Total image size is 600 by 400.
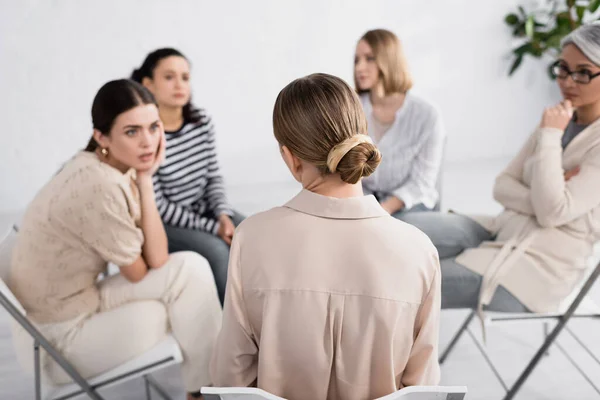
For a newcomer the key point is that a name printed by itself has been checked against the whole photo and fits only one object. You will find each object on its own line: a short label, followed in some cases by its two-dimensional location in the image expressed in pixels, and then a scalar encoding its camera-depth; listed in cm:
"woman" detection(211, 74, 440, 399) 125
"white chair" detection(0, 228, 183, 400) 188
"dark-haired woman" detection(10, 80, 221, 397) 193
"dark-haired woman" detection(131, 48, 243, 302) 263
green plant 513
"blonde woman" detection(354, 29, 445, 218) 279
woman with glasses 208
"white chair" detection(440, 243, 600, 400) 204
